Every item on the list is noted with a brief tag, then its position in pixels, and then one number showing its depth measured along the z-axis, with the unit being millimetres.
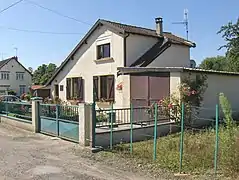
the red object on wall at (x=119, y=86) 18328
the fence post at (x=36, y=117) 13839
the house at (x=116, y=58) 18812
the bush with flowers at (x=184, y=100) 13625
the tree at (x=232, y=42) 25391
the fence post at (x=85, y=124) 10143
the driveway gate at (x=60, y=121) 11273
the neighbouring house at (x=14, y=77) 55853
